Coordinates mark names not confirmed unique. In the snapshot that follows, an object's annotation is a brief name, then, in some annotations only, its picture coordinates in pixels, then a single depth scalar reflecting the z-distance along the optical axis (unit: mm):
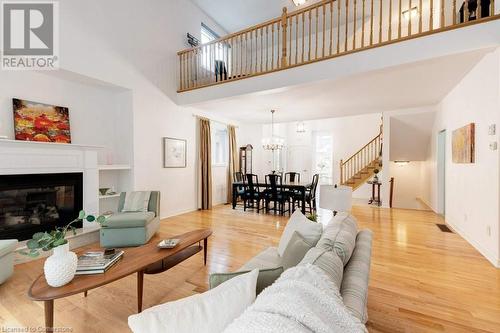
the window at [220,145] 7047
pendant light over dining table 6020
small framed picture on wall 5121
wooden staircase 7530
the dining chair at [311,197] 5363
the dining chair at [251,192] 5719
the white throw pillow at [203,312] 708
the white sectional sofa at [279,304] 651
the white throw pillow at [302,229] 1706
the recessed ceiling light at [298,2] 3678
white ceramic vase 1516
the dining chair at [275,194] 5430
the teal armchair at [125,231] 3305
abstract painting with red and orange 3244
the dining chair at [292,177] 6485
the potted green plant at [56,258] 1514
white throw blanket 625
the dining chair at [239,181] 6244
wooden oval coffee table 1487
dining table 5176
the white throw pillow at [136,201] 3800
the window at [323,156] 9328
